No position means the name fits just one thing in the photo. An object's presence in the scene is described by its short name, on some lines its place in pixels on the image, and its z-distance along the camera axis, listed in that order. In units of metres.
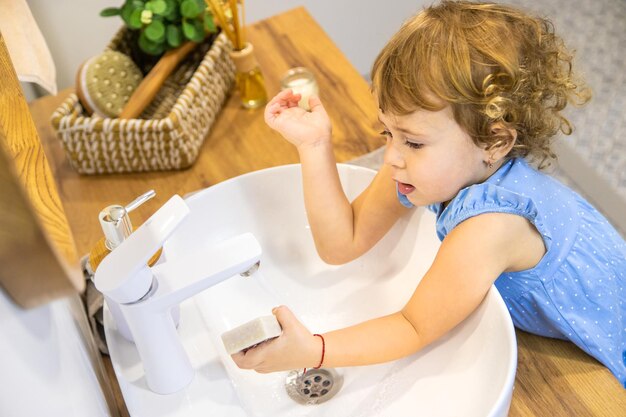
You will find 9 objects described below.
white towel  0.96
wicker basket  1.20
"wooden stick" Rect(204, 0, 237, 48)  1.22
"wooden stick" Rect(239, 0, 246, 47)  1.31
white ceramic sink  0.80
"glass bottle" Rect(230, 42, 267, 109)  1.33
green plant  1.29
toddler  0.82
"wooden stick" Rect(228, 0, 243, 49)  1.24
